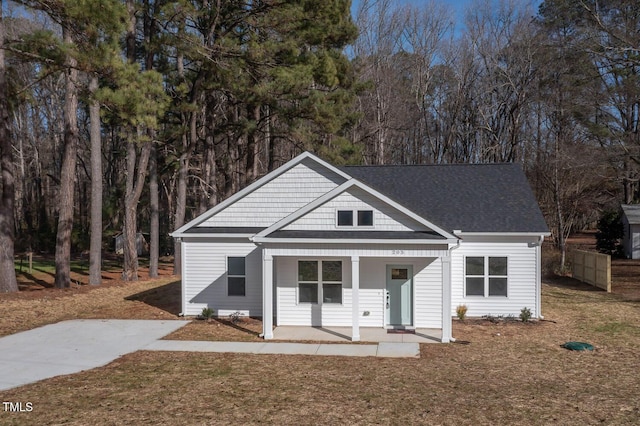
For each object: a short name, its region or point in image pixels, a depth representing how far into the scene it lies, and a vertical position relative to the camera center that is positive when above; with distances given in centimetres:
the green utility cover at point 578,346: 1330 -322
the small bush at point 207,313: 1712 -309
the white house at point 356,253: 1452 -108
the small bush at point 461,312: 1673 -298
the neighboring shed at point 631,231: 3447 -98
